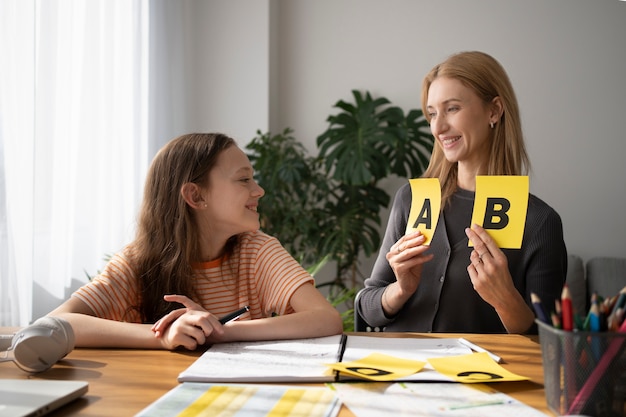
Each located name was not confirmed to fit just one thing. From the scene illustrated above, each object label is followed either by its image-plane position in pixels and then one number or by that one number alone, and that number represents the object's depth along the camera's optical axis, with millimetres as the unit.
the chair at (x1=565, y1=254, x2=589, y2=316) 3750
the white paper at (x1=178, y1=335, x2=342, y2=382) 1096
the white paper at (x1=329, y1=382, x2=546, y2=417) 936
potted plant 3965
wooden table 994
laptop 912
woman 1823
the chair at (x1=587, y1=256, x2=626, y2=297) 3682
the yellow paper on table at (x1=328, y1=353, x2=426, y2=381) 1093
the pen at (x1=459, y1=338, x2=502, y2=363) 1234
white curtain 2369
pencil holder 880
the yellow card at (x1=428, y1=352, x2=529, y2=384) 1079
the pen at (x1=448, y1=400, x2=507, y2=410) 958
